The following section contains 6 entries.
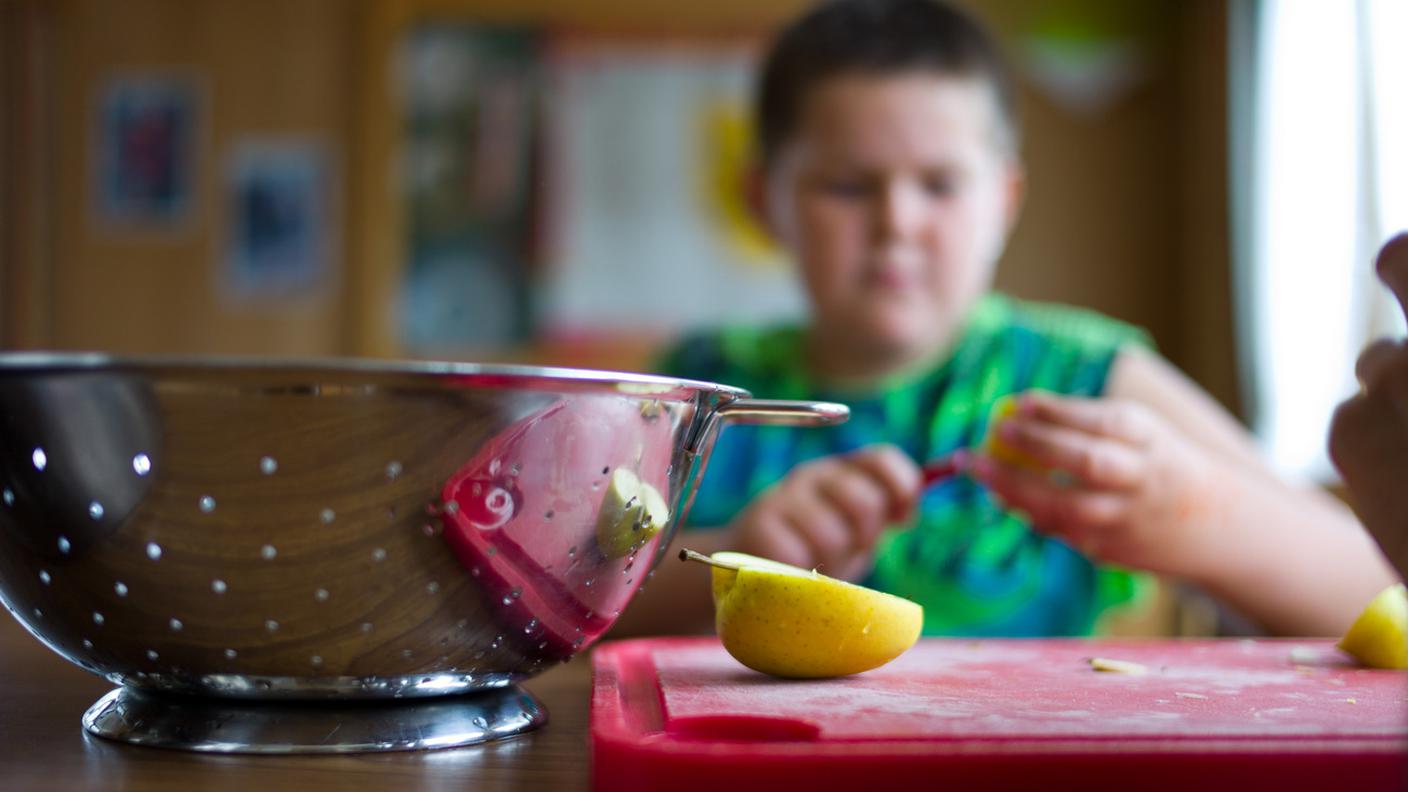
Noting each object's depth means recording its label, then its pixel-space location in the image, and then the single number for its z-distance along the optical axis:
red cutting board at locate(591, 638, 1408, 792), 0.35
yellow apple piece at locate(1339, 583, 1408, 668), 0.58
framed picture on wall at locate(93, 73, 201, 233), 3.11
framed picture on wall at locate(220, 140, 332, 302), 3.04
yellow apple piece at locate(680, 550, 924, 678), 0.50
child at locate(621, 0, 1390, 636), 0.84
